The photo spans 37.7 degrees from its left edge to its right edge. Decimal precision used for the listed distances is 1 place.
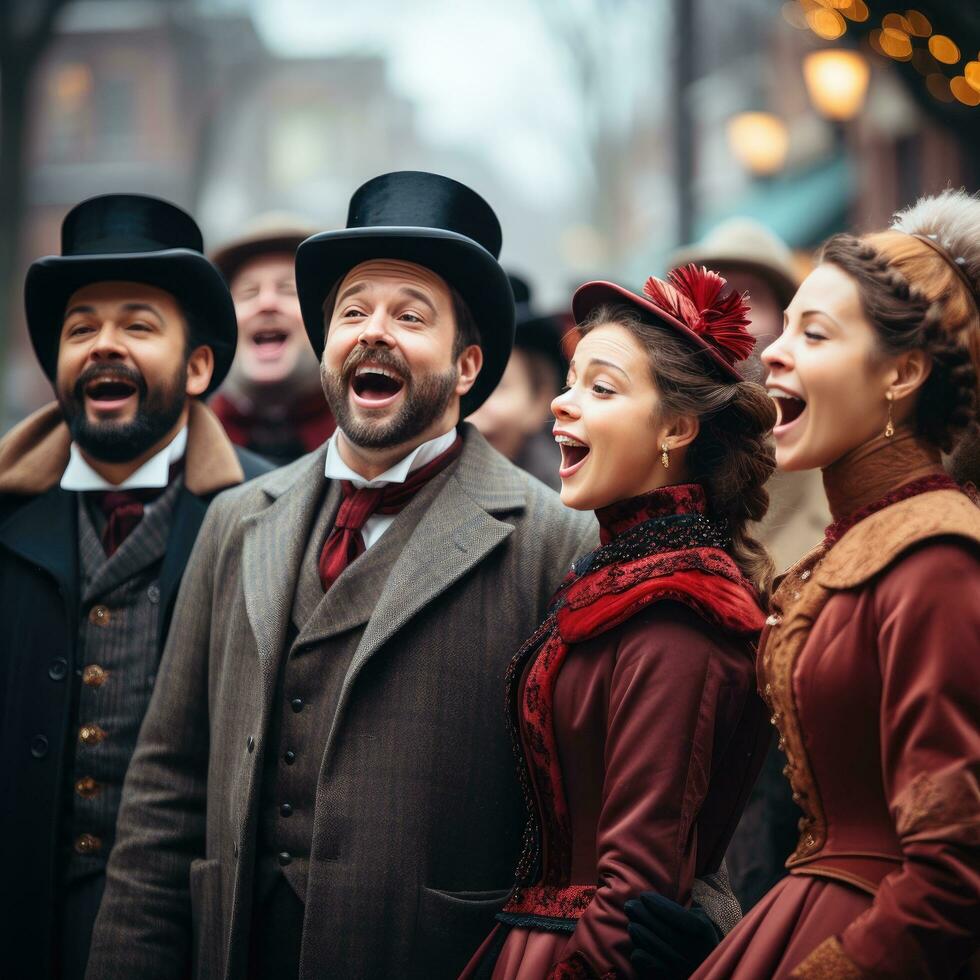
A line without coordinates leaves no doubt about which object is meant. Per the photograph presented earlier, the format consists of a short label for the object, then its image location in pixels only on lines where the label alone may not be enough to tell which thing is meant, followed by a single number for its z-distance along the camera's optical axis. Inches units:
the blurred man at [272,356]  238.5
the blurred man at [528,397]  257.1
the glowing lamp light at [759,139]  695.1
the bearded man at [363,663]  141.0
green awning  799.1
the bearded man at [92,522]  166.2
